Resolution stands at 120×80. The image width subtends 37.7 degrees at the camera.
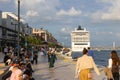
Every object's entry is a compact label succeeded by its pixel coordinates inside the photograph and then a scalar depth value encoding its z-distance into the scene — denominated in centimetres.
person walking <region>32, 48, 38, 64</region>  1641
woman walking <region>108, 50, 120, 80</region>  663
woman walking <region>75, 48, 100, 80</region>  628
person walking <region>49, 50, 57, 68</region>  1377
